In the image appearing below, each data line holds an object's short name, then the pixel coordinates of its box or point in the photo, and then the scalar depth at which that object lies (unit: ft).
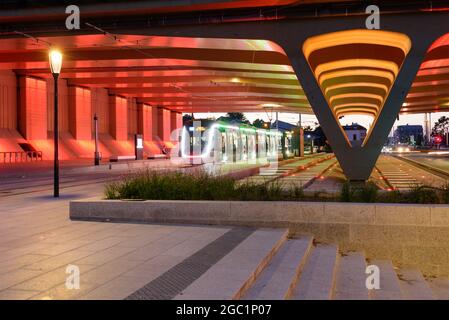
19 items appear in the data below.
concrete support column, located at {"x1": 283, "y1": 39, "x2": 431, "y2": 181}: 62.28
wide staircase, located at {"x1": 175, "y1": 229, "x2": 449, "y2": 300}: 16.43
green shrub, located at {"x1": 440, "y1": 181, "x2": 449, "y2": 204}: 28.93
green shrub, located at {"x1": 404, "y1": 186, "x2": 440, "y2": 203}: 29.37
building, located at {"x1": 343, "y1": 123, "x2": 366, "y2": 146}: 357.82
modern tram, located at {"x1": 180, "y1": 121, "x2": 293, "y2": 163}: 112.64
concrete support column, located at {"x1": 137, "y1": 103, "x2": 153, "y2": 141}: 197.06
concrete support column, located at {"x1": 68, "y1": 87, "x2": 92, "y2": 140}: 147.43
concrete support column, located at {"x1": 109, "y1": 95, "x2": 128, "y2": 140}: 172.76
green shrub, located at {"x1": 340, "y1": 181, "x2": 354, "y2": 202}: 30.78
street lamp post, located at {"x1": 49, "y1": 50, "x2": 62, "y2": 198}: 44.60
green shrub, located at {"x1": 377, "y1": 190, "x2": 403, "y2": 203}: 29.96
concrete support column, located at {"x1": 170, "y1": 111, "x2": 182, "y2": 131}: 241.16
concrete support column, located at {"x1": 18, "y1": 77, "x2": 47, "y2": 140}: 125.59
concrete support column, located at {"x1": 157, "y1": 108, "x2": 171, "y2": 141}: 221.66
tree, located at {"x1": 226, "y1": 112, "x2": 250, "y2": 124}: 486.63
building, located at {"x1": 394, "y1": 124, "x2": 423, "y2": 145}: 492.45
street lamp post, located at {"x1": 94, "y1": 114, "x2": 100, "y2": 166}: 108.63
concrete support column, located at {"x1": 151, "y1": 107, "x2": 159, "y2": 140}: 214.90
